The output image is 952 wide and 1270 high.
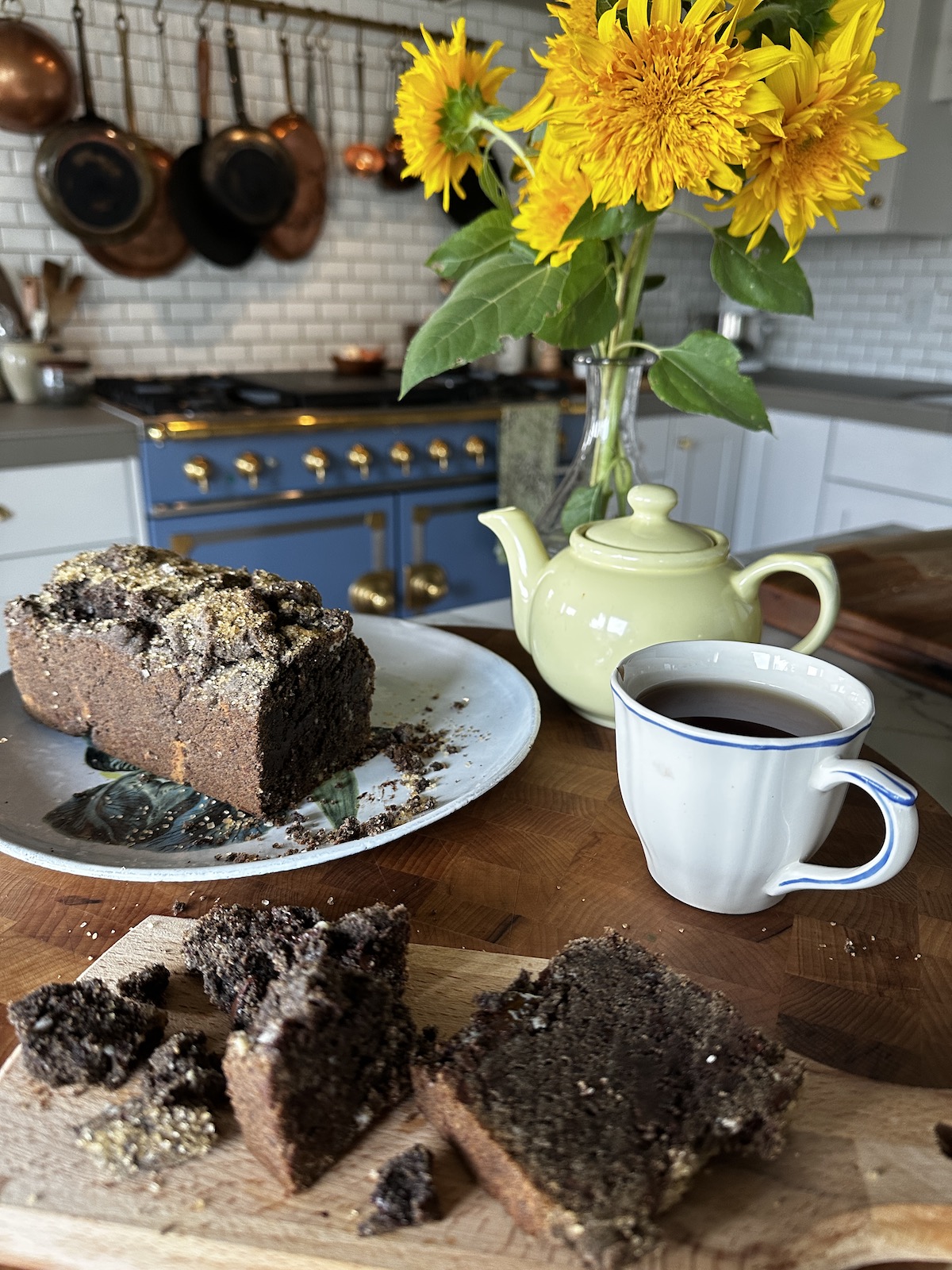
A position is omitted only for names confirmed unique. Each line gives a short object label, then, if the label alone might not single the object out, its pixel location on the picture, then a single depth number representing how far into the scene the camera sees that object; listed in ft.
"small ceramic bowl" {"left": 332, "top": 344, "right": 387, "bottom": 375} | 9.57
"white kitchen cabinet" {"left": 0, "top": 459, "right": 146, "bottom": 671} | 6.91
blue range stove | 7.43
